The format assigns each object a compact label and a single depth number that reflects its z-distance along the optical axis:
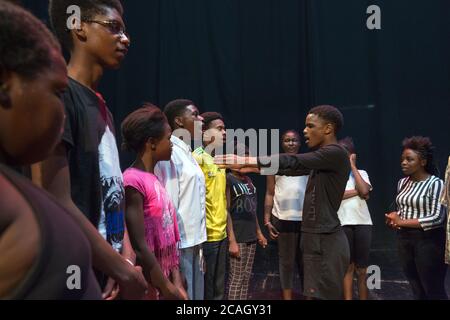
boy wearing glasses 1.05
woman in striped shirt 3.04
